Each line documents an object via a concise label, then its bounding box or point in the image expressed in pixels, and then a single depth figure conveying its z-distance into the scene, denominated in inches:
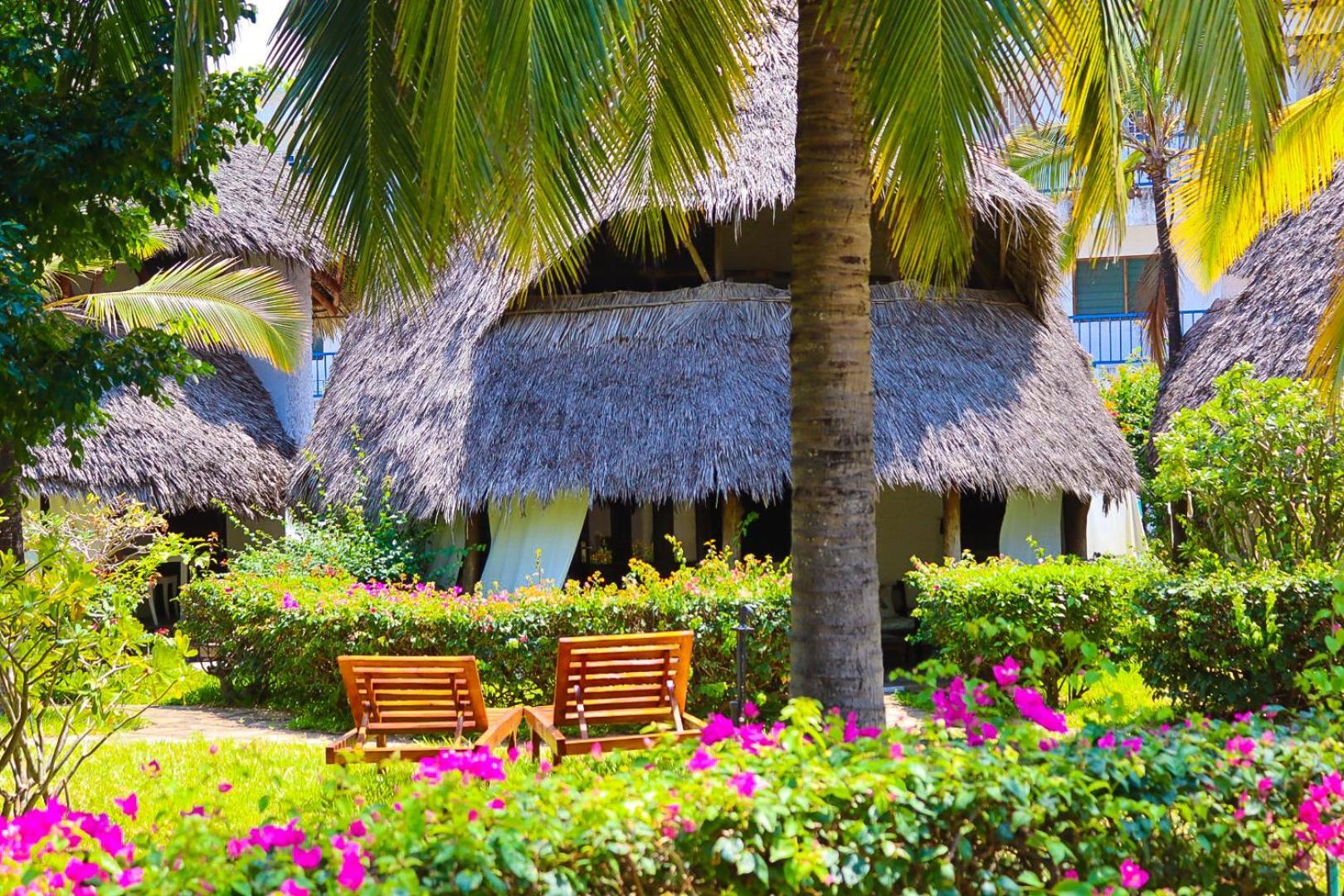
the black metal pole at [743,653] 306.7
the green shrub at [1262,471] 351.3
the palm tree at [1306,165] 312.3
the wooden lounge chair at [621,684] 269.3
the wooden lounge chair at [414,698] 262.8
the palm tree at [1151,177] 668.7
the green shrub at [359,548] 469.1
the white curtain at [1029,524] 507.5
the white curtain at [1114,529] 619.2
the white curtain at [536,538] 470.6
